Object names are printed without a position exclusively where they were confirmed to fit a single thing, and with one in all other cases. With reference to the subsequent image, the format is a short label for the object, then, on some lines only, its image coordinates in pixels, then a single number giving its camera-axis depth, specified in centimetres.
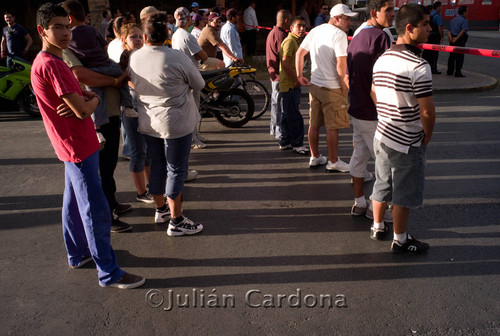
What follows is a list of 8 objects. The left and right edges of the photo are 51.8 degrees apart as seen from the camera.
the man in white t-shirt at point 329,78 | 566
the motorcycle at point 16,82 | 994
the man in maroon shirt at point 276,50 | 715
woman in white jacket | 420
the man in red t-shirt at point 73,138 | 338
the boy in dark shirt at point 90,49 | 438
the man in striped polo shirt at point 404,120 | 370
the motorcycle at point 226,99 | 847
